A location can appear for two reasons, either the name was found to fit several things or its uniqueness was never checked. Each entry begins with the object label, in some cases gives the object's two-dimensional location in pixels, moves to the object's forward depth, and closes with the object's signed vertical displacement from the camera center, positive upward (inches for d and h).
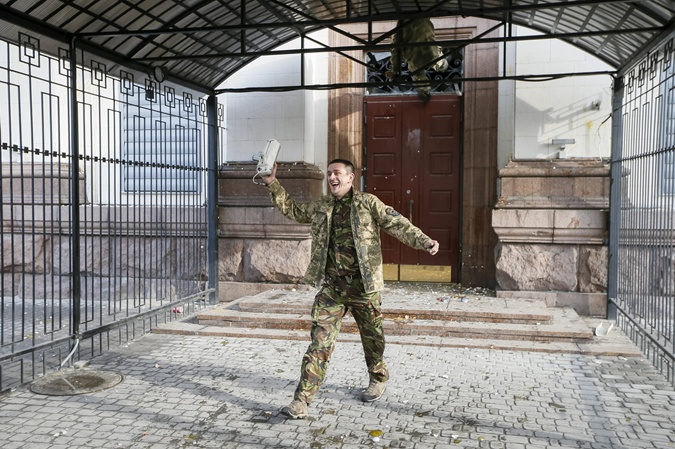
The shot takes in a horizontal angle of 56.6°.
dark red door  412.5 +23.9
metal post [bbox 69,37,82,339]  255.6 +2.0
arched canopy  244.5 +83.1
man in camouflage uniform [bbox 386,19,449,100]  335.0 +88.2
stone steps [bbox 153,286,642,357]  289.7 -57.6
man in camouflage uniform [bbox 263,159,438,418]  199.6 -15.5
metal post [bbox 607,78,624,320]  339.3 +8.0
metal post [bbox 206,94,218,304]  387.5 +4.4
